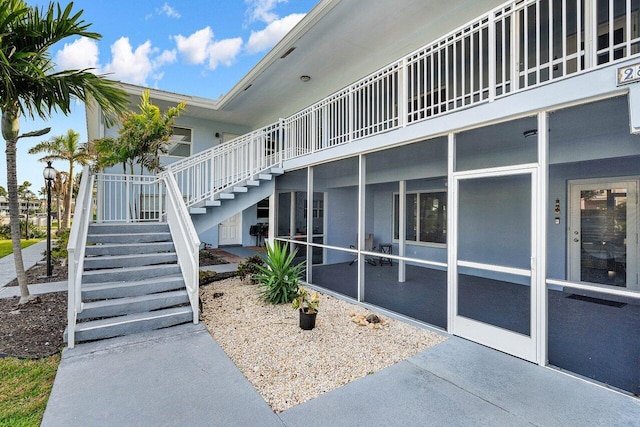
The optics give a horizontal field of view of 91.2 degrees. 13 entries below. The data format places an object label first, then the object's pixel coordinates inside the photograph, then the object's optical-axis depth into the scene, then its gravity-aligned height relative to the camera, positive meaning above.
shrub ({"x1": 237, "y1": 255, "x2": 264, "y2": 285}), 7.19 -1.32
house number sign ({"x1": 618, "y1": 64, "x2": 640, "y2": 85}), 2.70 +1.22
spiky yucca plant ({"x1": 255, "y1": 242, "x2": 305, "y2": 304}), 5.64 -1.21
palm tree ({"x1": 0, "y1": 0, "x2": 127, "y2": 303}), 4.29 +1.99
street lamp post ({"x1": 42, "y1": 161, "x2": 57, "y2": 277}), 7.55 +0.85
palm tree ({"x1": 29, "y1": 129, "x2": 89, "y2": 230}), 16.53 +3.55
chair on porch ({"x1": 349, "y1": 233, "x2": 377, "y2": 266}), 9.48 -1.00
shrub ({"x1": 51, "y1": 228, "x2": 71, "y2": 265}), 8.98 -1.22
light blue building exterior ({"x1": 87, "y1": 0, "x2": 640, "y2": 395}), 3.45 +0.76
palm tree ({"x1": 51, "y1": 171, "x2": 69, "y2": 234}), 20.05 +1.87
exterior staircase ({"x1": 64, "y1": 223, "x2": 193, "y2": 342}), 4.18 -1.08
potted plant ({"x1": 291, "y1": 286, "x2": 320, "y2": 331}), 4.41 -1.40
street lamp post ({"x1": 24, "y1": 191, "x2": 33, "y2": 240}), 16.43 -0.94
